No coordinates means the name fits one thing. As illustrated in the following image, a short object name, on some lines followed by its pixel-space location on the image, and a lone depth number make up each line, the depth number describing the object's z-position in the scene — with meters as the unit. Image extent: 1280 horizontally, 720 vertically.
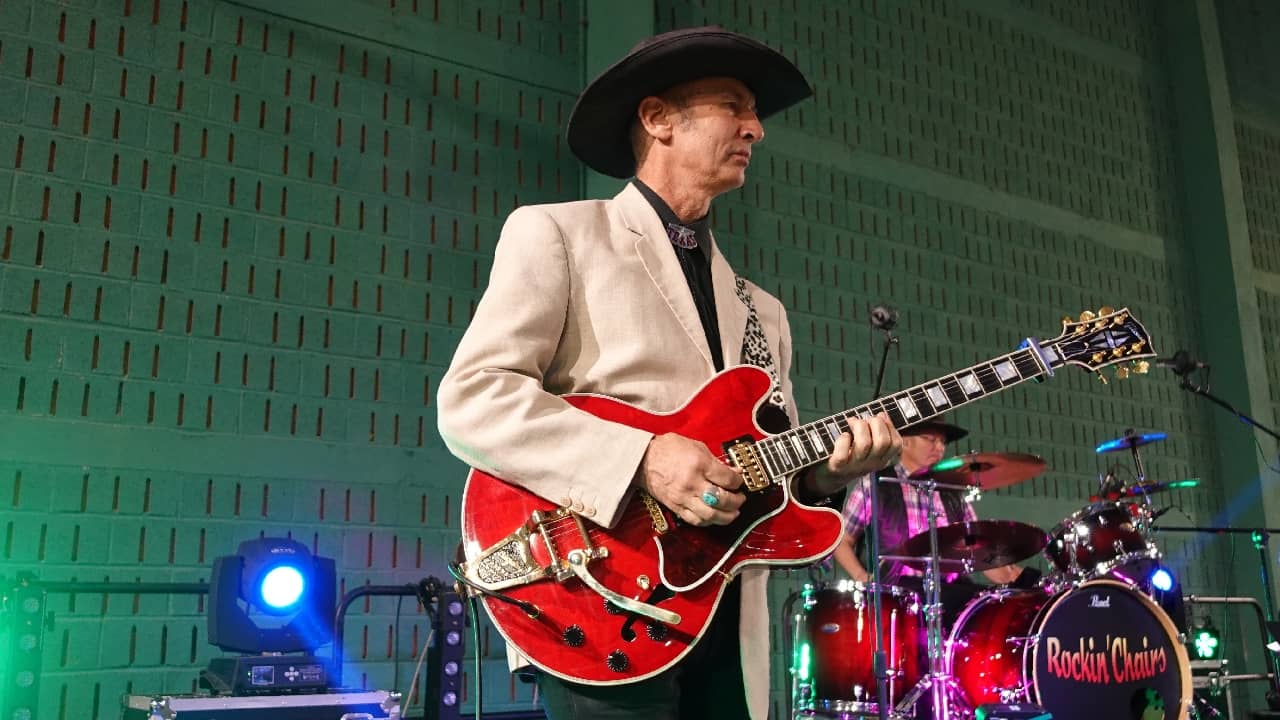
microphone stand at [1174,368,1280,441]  5.38
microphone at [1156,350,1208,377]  5.51
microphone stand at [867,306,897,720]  4.00
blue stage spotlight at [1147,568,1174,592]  6.31
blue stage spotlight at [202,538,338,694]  3.56
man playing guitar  1.75
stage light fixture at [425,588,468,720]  3.87
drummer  5.12
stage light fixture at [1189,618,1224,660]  7.20
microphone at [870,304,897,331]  4.53
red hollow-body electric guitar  1.71
